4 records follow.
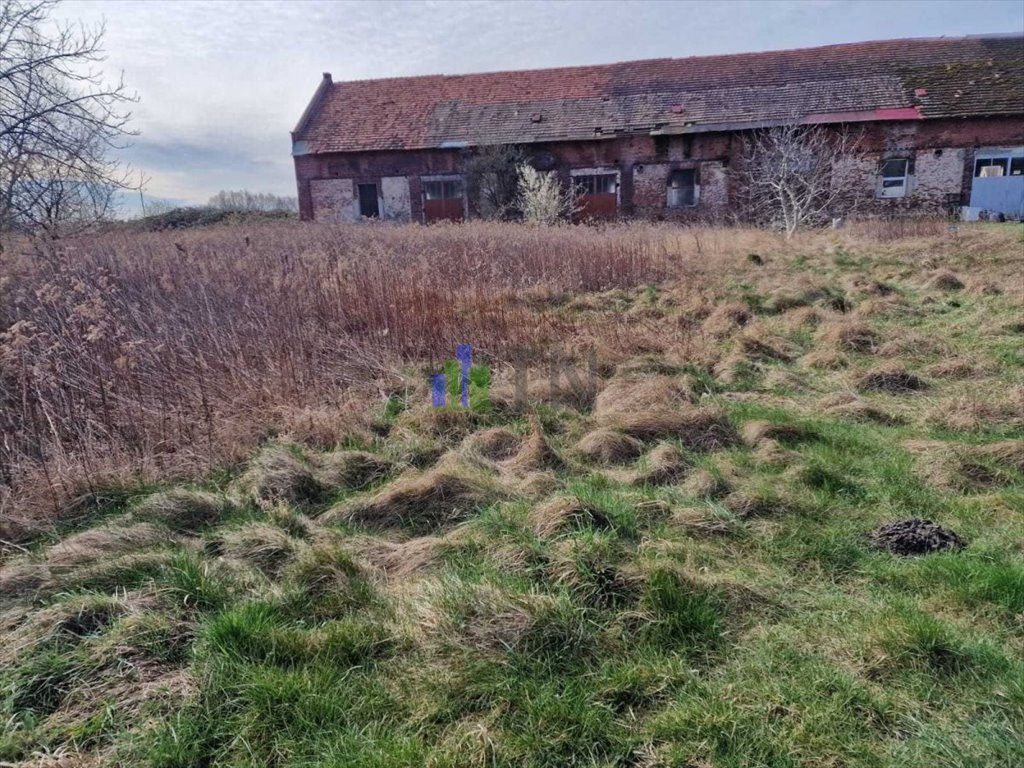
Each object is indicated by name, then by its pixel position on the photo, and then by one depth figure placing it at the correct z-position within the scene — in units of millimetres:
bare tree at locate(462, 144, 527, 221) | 22594
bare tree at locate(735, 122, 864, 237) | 19578
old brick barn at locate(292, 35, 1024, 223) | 20531
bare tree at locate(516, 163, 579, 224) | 18438
